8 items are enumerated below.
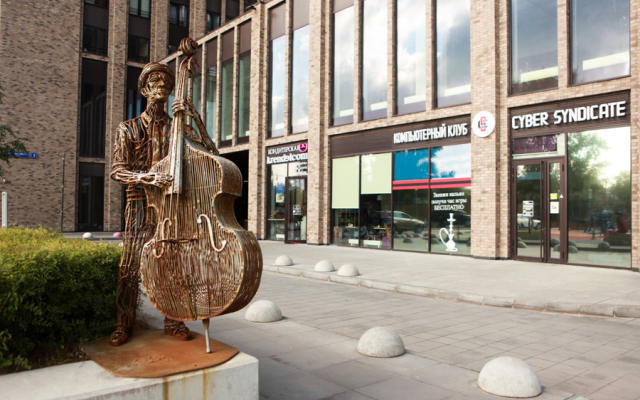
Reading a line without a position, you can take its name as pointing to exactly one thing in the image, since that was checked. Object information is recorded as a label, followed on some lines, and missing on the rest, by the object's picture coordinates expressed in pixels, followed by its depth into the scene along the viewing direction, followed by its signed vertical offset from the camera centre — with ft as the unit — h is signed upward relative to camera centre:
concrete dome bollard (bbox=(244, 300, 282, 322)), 23.08 -5.01
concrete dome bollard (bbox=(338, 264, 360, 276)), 36.86 -4.65
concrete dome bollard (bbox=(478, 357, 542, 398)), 13.43 -4.84
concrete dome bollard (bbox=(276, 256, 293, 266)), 43.99 -4.66
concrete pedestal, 9.25 -3.58
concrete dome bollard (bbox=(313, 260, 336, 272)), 39.73 -4.70
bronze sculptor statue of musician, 13.32 +1.38
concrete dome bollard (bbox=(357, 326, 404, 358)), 17.26 -4.90
